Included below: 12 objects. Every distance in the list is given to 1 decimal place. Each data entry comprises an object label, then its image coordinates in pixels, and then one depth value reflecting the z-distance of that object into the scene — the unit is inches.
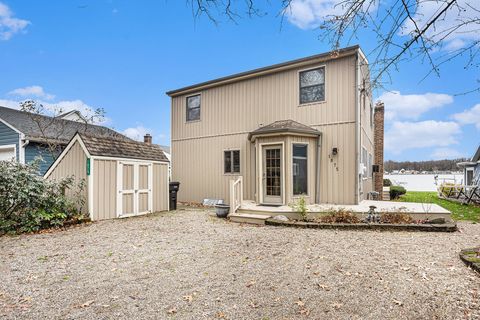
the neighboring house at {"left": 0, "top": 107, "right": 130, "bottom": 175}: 498.9
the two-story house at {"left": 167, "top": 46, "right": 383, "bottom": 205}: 384.8
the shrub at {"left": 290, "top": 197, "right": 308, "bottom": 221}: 320.5
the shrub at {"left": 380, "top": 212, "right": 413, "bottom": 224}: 292.8
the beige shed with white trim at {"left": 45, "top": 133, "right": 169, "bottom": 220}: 348.5
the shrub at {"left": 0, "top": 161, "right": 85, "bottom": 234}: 295.1
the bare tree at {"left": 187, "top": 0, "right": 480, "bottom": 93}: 106.0
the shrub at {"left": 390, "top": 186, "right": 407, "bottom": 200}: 640.4
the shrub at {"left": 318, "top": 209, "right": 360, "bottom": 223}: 301.3
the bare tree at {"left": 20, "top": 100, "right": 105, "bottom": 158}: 536.9
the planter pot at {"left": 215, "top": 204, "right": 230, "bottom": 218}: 372.2
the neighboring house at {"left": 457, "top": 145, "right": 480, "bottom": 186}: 691.7
